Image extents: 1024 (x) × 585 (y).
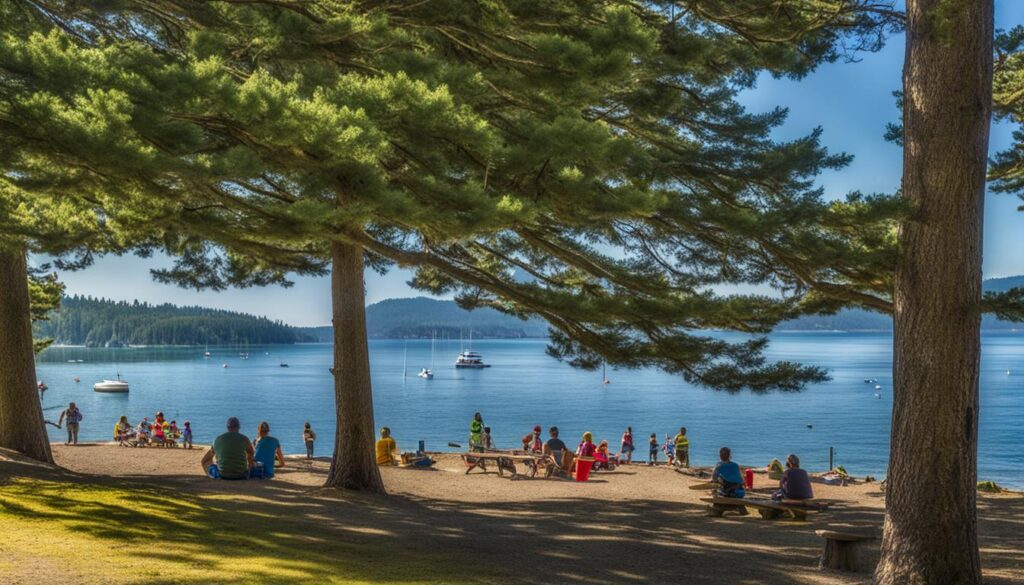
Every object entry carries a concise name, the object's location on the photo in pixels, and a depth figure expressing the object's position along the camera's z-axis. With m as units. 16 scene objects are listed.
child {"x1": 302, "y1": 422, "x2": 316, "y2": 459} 21.44
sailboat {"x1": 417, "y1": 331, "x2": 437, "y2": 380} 119.00
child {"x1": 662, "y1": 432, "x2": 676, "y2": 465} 24.66
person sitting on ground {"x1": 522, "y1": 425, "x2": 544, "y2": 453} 20.90
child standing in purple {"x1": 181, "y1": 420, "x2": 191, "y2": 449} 23.29
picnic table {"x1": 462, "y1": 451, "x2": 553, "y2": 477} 16.92
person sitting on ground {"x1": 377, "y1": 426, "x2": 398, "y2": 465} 18.05
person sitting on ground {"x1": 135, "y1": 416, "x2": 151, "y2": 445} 21.91
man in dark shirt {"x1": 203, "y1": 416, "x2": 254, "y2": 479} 12.62
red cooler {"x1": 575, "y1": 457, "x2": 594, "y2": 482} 16.73
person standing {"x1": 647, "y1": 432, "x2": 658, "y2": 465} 25.08
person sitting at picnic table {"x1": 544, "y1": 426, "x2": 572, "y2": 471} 17.09
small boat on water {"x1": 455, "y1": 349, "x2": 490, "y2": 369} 139.35
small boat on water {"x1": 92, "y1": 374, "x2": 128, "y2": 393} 91.38
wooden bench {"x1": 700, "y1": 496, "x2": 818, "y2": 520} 12.08
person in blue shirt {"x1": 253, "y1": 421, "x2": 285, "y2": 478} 13.27
